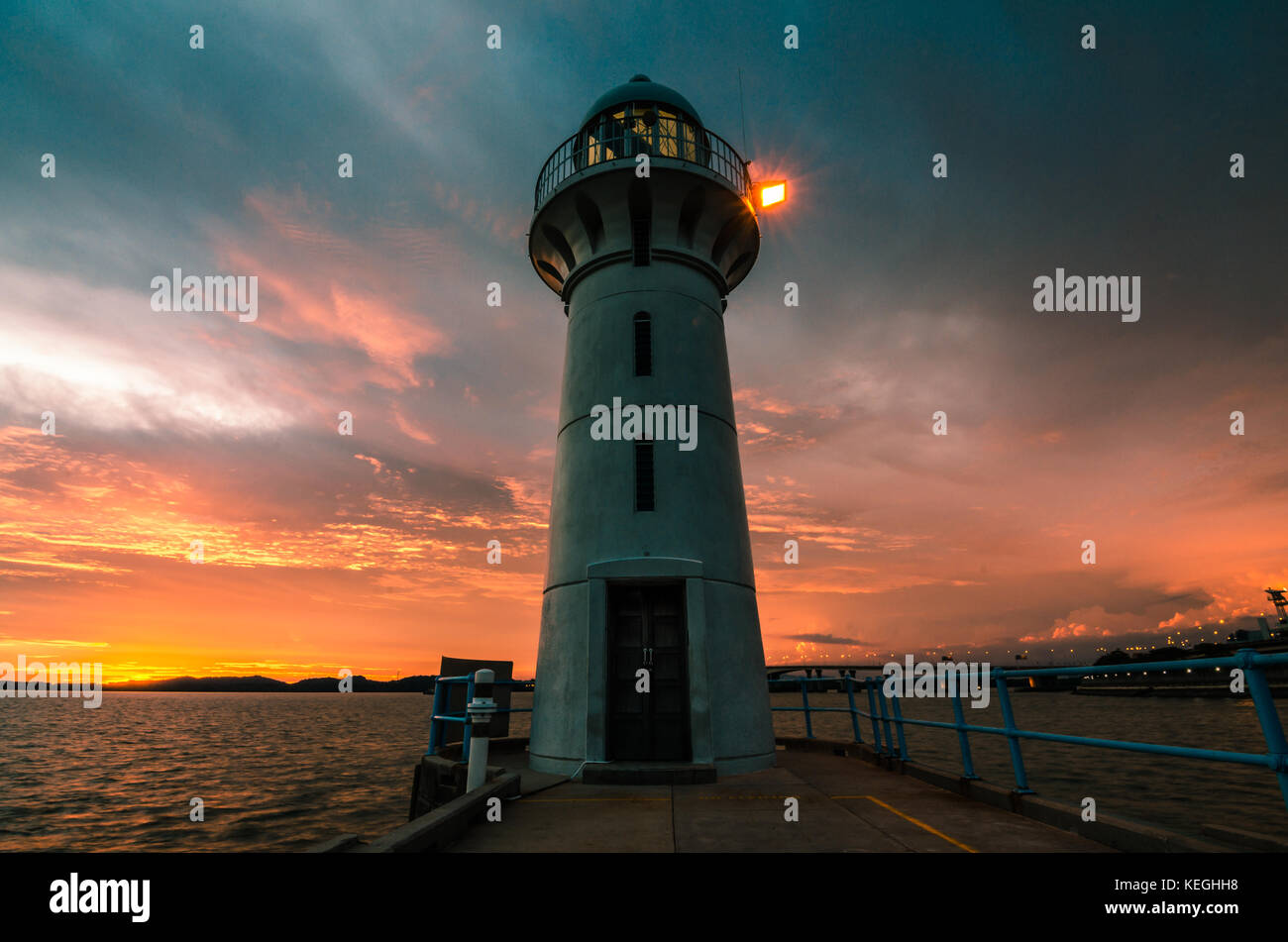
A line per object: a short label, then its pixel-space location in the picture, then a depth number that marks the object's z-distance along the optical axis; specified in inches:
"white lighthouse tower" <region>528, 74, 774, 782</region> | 400.8
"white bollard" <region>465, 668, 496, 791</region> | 282.5
